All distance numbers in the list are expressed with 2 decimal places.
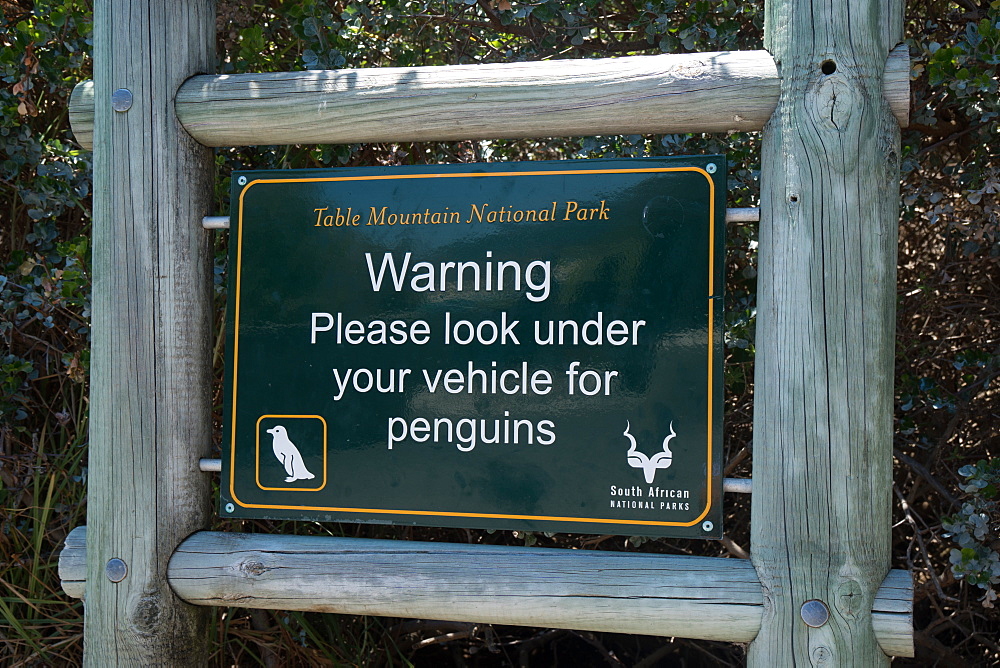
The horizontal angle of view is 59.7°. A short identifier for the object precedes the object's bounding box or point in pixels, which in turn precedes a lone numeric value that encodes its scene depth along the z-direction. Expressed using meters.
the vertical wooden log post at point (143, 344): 2.17
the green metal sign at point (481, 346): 1.96
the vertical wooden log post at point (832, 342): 1.84
